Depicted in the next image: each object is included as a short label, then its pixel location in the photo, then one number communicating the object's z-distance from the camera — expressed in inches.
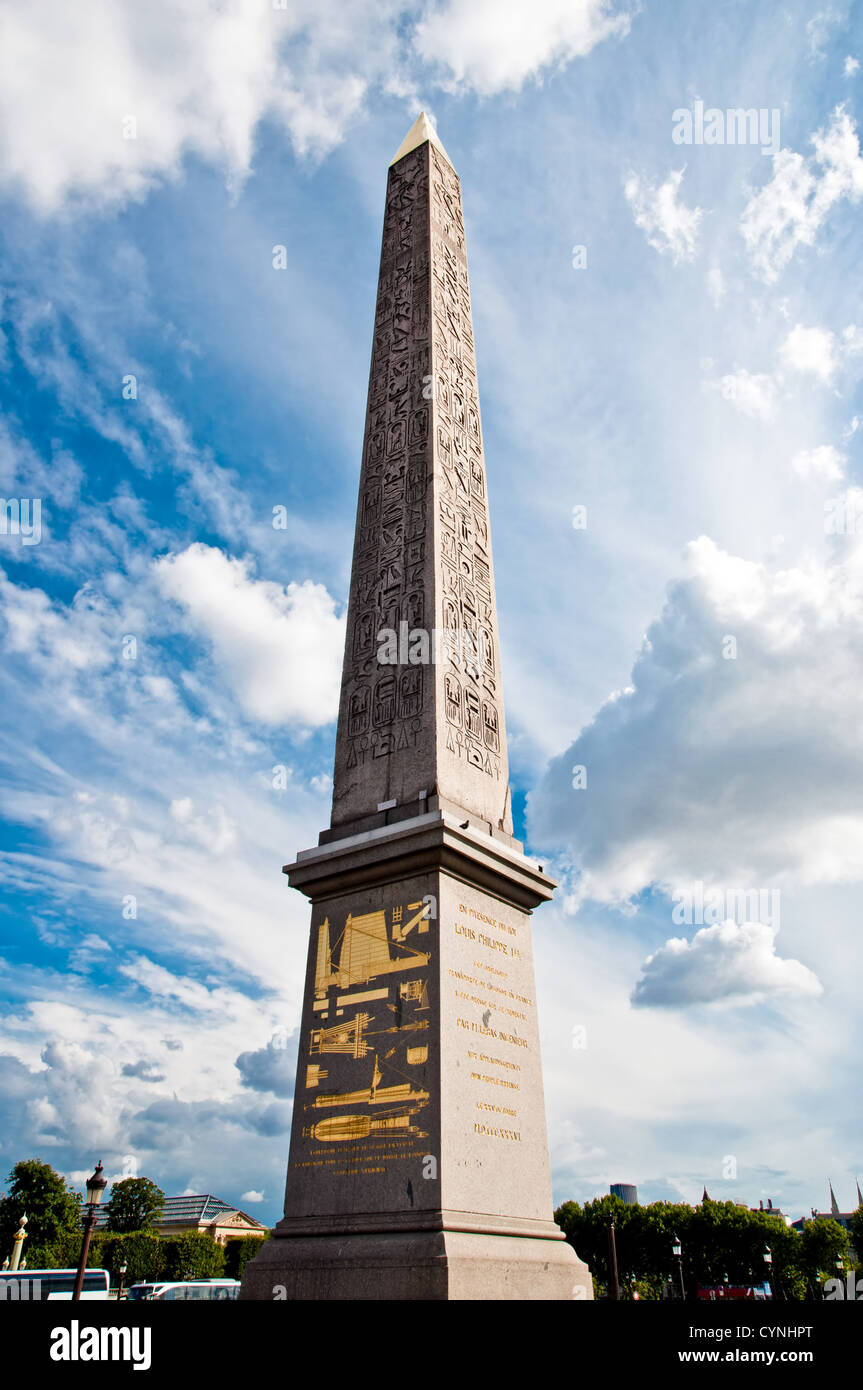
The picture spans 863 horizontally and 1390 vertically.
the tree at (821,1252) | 2229.3
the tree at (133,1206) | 2807.6
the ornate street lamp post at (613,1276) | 954.7
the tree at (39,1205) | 2333.9
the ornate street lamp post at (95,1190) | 773.3
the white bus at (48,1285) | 935.7
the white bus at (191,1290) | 1042.1
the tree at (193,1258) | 2017.7
